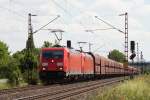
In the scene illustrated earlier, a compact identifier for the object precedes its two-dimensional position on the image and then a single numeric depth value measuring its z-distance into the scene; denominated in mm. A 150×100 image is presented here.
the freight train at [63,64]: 42375
